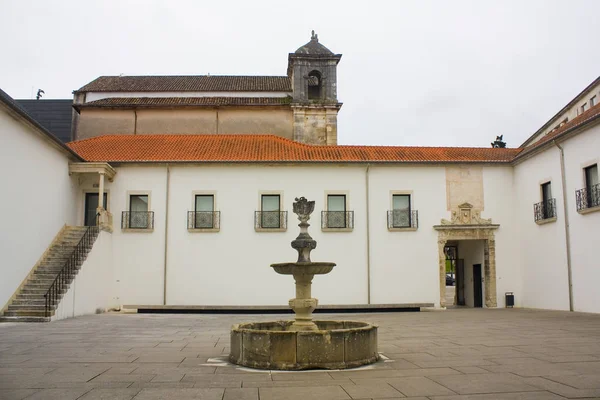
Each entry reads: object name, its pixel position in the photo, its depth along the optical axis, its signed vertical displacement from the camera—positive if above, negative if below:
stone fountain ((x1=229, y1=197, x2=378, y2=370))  8.25 -1.16
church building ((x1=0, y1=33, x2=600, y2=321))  22.36 +1.89
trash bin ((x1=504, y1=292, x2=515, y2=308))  23.16 -1.28
